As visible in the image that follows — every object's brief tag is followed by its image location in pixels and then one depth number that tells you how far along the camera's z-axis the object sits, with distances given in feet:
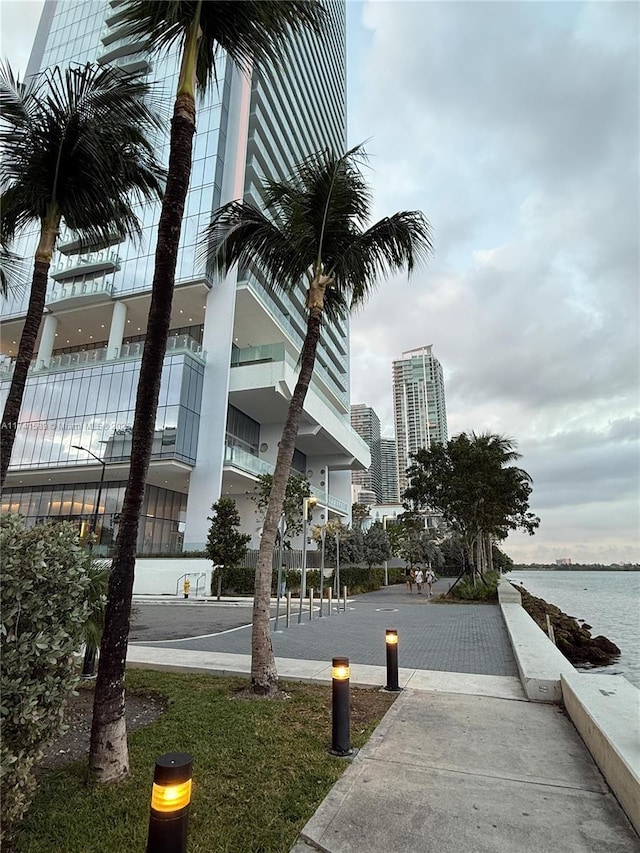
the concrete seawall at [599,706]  10.74
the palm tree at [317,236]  25.61
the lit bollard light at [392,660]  20.56
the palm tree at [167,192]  12.22
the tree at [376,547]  122.97
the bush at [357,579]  99.72
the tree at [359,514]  182.91
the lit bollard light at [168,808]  6.56
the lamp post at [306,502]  54.05
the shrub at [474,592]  69.41
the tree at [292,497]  87.10
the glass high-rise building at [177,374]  94.63
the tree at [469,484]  74.69
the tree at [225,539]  80.12
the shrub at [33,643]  8.20
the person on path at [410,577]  95.96
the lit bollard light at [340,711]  13.76
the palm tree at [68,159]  21.50
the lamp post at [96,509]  91.38
